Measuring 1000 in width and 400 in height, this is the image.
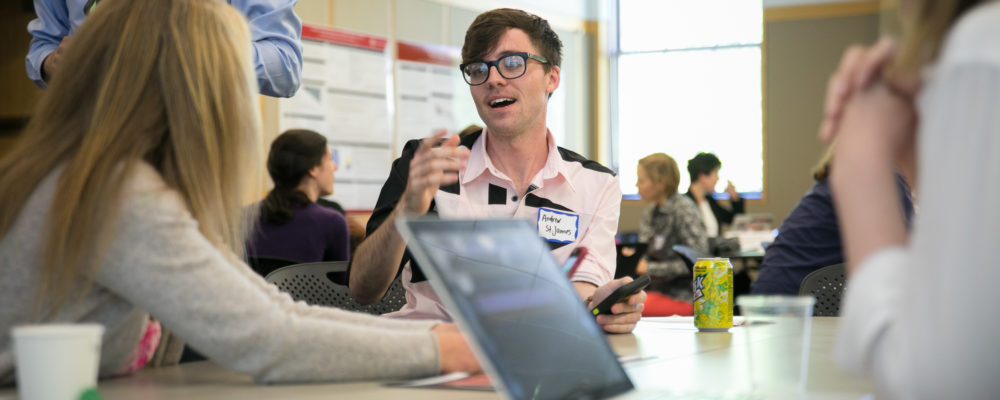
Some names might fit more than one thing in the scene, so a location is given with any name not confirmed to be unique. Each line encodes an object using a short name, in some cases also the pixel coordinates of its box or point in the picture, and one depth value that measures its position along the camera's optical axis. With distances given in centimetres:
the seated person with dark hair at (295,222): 382
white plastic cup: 97
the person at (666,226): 617
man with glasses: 227
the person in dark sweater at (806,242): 298
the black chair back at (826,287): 246
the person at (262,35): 219
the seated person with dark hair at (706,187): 825
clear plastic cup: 105
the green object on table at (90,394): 100
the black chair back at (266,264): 339
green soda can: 204
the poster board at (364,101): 722
